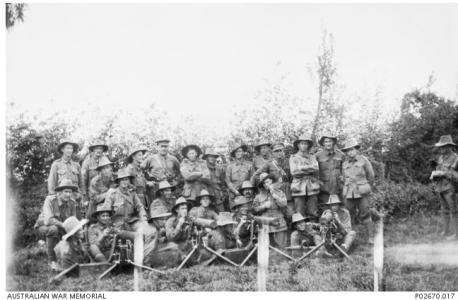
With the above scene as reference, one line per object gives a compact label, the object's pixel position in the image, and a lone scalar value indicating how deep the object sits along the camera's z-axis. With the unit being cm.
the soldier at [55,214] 883
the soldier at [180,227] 888
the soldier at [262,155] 1052
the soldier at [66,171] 967
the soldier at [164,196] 949
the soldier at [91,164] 1001
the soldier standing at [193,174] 998
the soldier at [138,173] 990
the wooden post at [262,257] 766
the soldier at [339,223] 922
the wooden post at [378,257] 729
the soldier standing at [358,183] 1002
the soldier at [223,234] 895
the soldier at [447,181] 1011
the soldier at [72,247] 834
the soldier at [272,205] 945
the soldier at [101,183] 965
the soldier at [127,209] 890
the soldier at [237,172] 1030
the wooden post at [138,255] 769
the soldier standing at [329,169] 1024
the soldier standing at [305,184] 991
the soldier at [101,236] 834
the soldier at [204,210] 941
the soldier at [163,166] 1027
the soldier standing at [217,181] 1034
